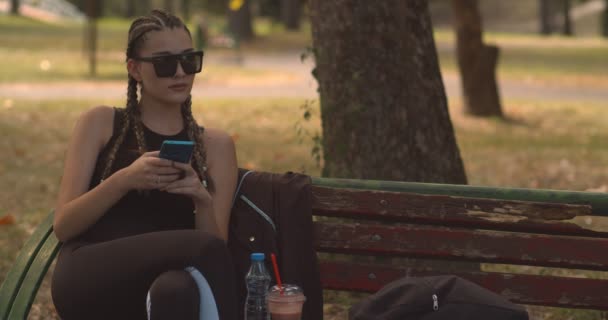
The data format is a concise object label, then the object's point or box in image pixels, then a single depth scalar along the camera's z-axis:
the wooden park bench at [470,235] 8.18
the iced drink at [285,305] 6.24
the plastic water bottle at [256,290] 6.98
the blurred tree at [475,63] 29.41
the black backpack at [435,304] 5.93
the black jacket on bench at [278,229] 7.98
